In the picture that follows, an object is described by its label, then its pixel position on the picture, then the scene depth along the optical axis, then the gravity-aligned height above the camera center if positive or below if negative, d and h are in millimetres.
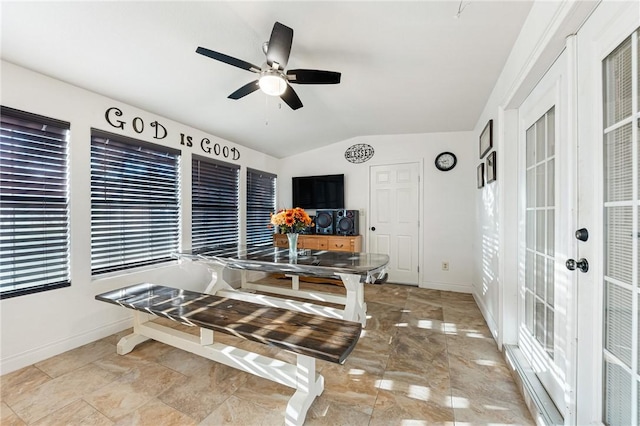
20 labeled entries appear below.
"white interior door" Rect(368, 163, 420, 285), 4211 -91
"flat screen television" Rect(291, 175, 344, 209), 4594 +377
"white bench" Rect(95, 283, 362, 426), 1389 -716
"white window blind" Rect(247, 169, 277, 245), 4395 +139
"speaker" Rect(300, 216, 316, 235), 4559 -336
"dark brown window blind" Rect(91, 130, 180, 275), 2432 +99
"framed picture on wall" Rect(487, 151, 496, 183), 2355 +432
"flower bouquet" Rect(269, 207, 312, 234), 2602 -88
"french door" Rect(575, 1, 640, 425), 915 -1
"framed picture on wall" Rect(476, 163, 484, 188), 2975 +450
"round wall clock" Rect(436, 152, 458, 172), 3946 +805
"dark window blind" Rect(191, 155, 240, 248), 3414 +135
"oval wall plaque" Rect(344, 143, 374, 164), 4479 +1063
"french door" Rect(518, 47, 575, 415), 1330 -107
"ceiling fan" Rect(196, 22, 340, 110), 1684 +1068
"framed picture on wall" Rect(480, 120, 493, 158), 2518 +777
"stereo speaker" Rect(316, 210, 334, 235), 4441 -183
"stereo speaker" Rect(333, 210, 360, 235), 4316 -187
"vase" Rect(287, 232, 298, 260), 2695 -354
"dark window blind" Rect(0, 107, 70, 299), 1887 +61
